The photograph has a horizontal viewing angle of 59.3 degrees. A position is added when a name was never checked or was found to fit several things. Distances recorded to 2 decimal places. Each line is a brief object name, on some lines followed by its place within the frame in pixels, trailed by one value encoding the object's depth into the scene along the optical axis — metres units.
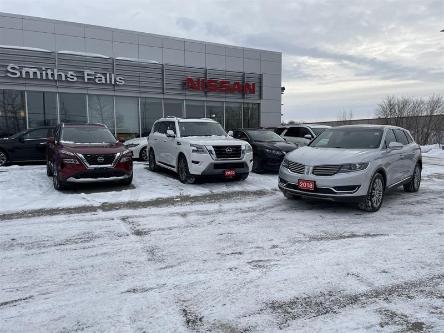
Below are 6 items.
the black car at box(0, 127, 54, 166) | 14.17
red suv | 9.27
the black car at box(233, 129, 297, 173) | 12.65
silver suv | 7.12
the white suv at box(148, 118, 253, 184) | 10.30
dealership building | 18.73
